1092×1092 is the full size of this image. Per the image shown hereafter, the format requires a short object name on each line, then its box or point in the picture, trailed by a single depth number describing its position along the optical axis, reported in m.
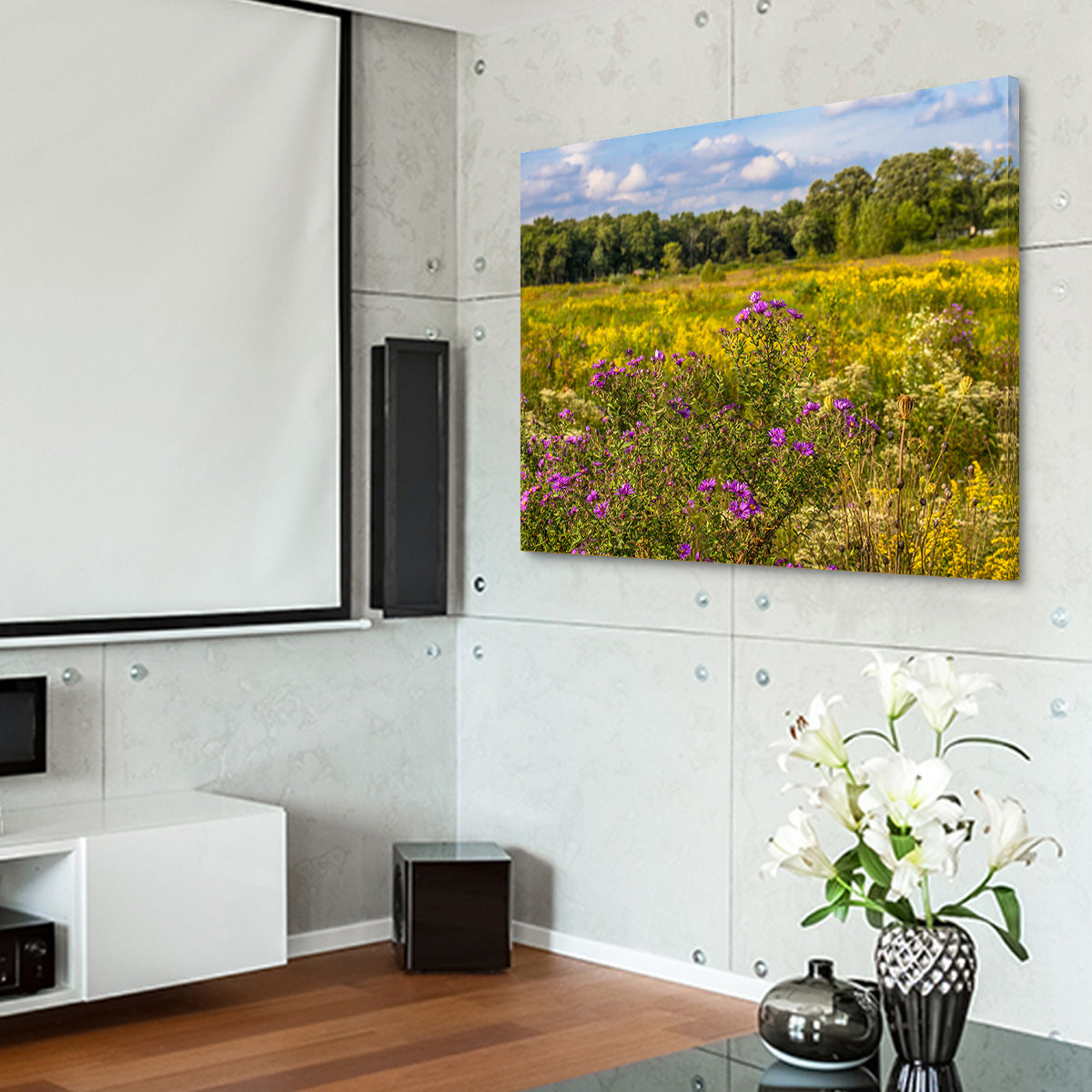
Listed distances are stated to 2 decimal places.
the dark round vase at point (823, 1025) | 2.62
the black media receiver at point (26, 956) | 4.13
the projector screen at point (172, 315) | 4.55
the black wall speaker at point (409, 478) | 5.25
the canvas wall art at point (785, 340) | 4.11
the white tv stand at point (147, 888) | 4.23
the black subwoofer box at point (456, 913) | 4.97
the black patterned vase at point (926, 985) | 2.46
